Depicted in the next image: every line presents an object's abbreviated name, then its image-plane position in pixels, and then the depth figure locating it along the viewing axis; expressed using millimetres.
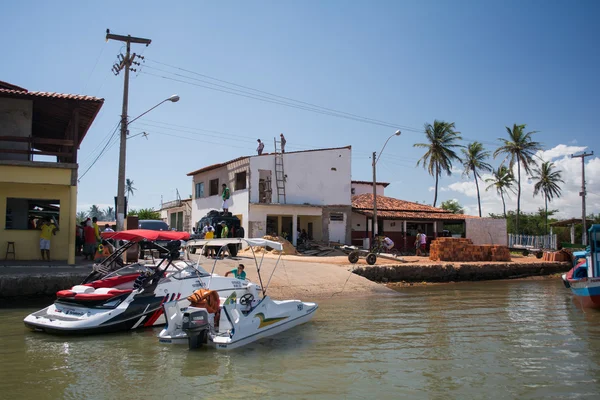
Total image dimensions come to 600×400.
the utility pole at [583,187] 39594
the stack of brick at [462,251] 29750
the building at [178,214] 41938
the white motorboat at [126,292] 11336
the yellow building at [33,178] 18125
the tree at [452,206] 66938
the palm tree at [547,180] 58375
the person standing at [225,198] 29609
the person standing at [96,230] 20016
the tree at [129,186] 110419
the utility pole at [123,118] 19797
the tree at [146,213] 52969
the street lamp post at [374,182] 29550
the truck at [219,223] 26422
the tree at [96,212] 127125
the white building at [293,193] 30547
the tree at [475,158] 51062
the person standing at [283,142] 32519
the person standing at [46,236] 18703
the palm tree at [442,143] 46938
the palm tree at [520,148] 48625
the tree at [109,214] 120500
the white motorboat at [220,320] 10016
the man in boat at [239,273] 14133
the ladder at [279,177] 31391
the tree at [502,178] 52375
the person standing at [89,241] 20031
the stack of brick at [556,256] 33250
